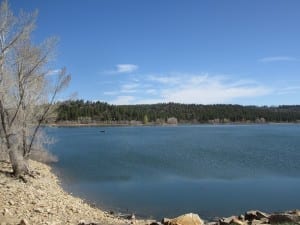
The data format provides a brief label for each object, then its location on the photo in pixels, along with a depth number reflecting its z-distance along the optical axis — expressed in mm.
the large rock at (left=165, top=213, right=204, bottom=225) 9616
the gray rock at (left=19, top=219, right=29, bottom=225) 8550
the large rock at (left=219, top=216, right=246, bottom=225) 9131
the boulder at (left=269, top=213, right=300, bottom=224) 8697
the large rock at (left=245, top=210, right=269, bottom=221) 10576
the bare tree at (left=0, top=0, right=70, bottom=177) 14621
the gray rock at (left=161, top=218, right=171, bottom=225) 9793
